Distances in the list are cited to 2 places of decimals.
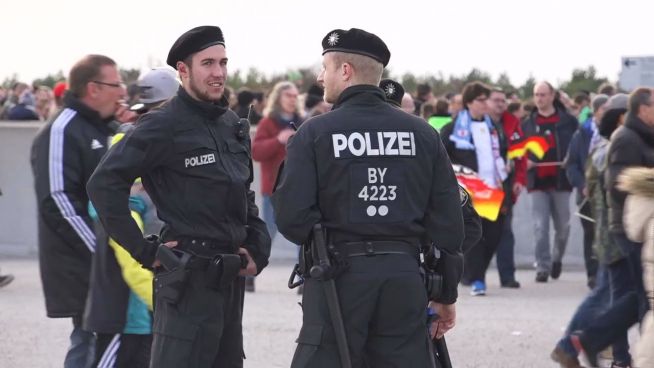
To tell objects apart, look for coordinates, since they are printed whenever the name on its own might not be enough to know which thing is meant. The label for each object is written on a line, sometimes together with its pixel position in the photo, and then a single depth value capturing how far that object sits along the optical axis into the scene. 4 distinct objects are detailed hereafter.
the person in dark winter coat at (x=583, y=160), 21.20
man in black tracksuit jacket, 11.31
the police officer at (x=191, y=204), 9.48
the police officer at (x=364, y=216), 9.08
